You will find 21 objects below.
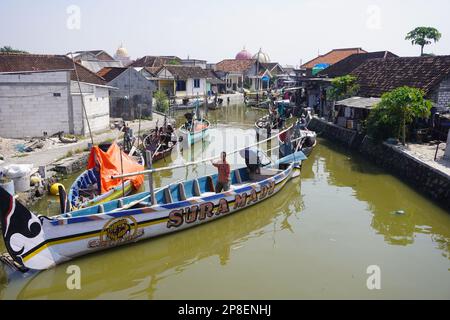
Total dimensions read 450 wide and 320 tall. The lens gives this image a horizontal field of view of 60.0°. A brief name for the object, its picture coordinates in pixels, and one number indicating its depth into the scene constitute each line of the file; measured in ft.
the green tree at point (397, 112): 50.03
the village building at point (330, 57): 132.87
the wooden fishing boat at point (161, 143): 55.72
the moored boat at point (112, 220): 23.65
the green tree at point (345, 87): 75.74
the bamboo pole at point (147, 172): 26.86
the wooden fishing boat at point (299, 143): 50.88
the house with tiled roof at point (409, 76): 58.08
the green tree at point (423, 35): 107.86
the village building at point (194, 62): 179.32
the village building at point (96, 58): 116.64
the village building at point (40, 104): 55.72
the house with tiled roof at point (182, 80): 122.62
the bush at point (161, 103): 103.81
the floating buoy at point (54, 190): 38.93
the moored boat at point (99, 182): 34.19
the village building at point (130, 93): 86.53
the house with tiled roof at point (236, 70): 170.81
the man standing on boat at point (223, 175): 34.42
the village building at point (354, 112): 62.49
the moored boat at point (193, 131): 66.05
